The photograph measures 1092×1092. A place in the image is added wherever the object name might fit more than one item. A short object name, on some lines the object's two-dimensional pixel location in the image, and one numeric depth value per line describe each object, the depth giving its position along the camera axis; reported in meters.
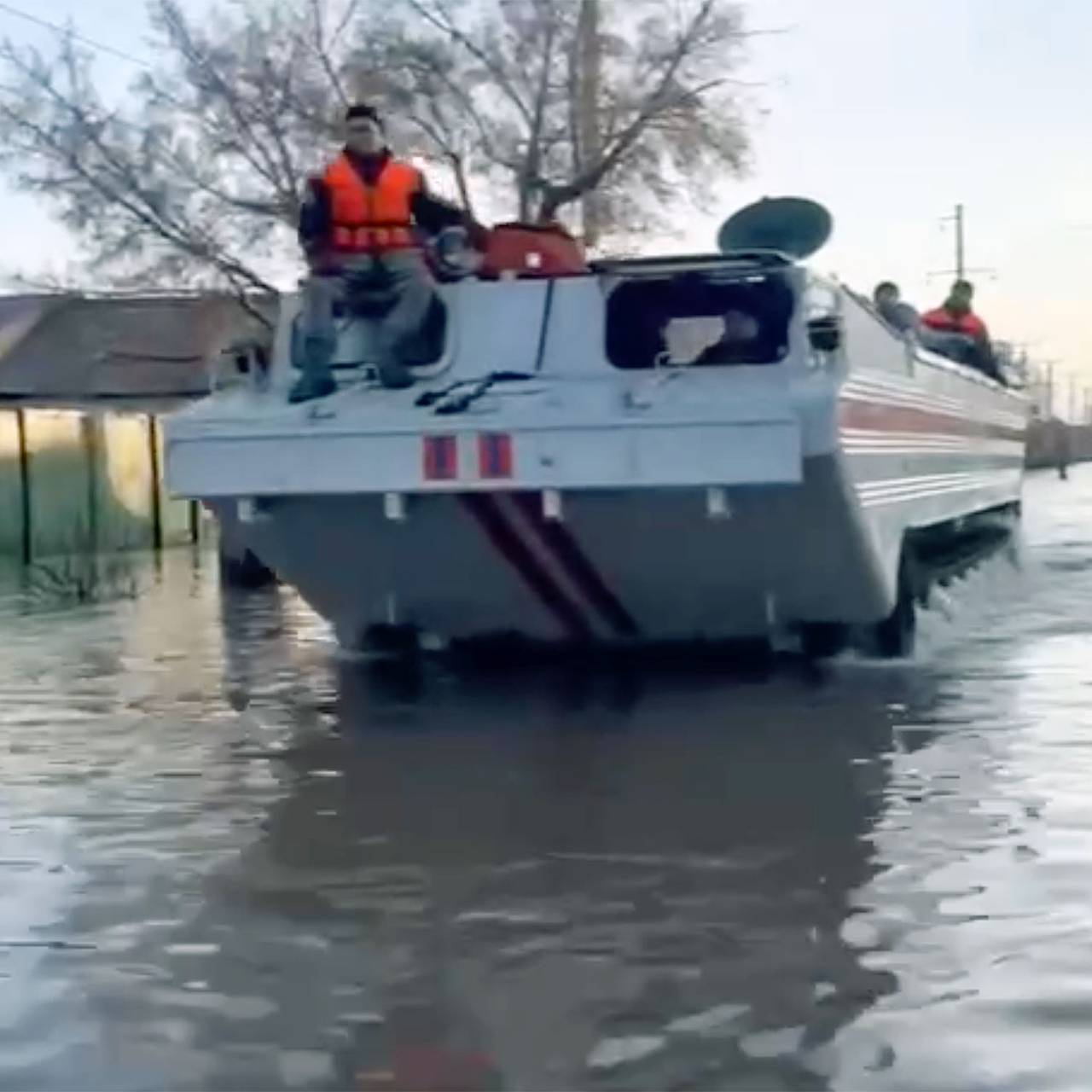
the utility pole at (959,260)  72.19
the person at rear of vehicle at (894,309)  14.35
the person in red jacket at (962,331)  19.17
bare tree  28.66
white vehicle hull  10.32
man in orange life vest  11.39
